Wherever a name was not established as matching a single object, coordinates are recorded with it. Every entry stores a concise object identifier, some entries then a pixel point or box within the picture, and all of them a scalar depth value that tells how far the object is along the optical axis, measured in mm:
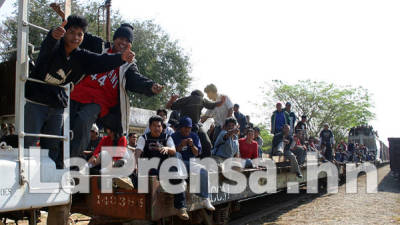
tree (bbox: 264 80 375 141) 36438
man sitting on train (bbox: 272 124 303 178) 9680
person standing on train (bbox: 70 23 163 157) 3795
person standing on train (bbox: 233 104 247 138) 9681
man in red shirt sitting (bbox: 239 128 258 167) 7859
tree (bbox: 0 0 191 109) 24139
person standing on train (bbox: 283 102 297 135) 11180
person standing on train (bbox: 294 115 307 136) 11505
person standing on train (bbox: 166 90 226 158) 5965
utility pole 16094
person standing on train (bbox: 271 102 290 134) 10664
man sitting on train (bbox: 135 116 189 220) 4598
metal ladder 2805
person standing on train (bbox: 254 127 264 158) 9820
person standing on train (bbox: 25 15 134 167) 3102
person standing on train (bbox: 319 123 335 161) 13219
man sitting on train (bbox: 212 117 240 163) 6863
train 2701
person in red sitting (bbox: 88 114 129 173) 4059
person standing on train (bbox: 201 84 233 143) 8031
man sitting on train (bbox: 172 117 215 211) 4871
